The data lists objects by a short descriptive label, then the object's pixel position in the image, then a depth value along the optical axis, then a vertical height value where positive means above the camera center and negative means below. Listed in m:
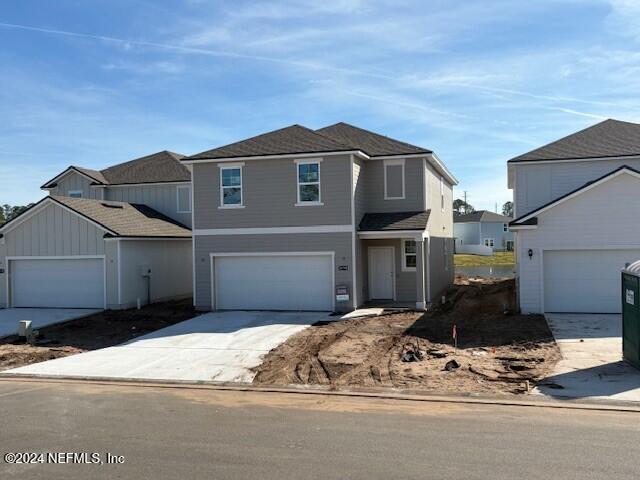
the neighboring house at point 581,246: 17.23 +0.07
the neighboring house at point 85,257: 21.72 +0.00
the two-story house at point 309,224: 19.81 +1.04
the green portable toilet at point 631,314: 10.89 -1.29
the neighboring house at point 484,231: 69.88 +2.44
